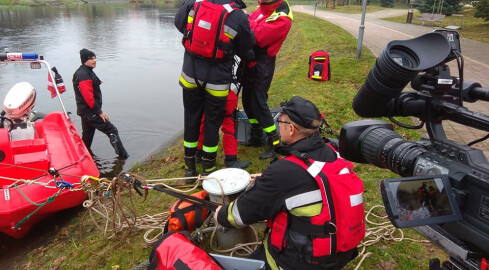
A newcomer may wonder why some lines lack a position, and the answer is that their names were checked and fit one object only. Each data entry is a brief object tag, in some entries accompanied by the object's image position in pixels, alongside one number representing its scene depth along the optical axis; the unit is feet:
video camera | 4.68
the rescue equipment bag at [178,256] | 6.49
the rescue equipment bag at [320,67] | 24.26
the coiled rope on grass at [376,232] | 9.18
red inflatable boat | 11.19
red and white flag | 16.88
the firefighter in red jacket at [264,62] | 12.34
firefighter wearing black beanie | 16.47
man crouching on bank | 5.88
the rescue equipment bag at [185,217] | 8.69
